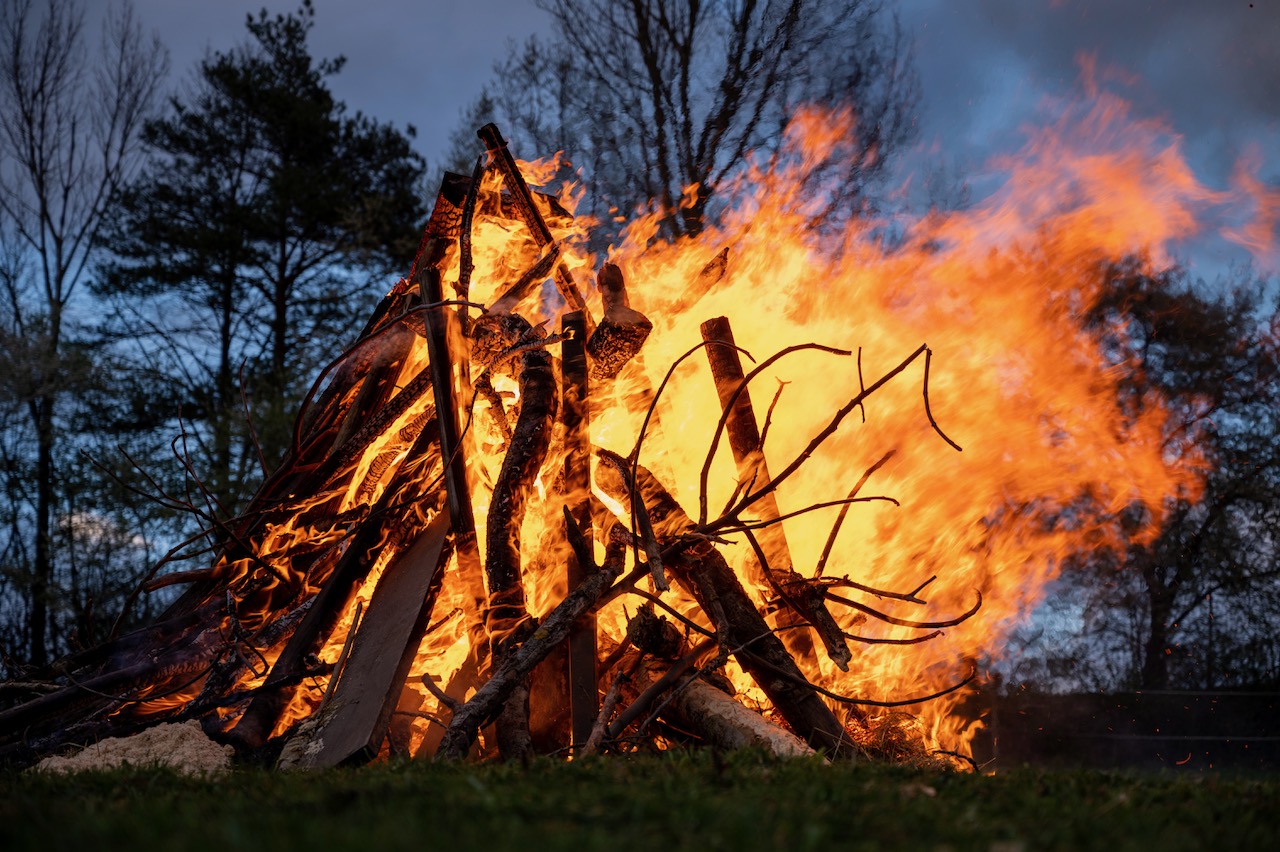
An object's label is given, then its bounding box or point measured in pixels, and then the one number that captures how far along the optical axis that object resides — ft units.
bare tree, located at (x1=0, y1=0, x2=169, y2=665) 54.90
